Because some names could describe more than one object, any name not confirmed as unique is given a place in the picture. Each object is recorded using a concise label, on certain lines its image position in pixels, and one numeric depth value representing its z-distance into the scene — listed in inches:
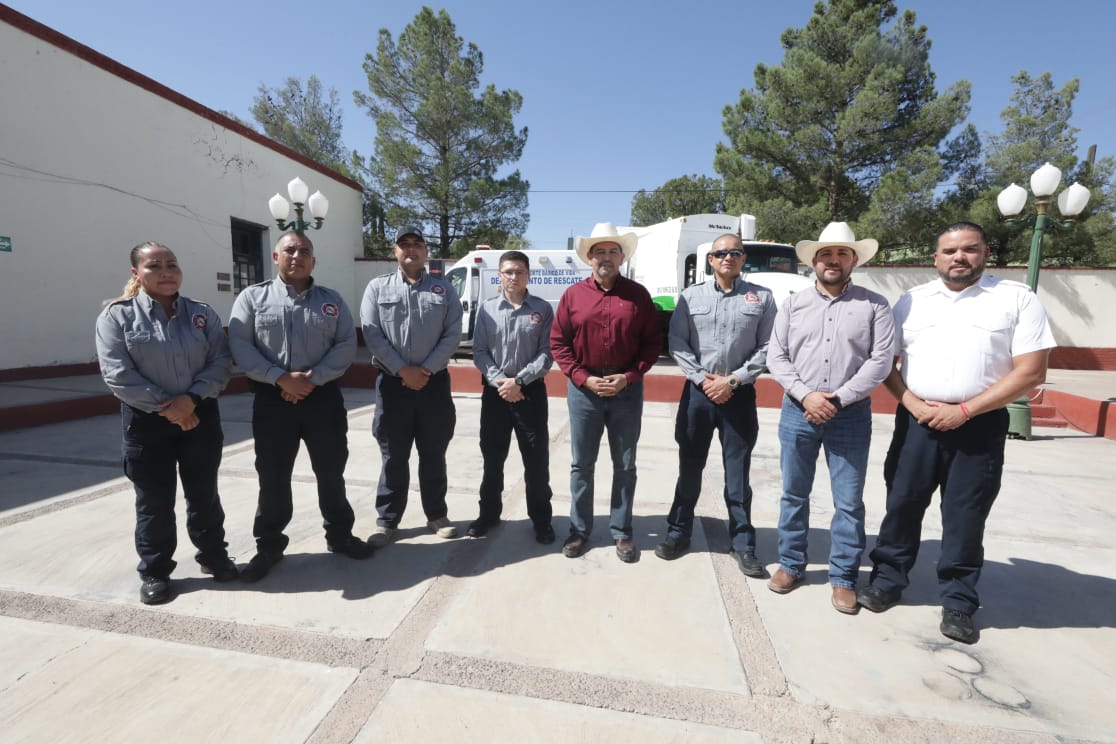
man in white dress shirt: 92.9
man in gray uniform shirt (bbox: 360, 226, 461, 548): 125.4
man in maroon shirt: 120.7
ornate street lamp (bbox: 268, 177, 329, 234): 311.9
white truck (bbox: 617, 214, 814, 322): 413.7
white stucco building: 323.3
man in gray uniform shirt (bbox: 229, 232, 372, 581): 110.6
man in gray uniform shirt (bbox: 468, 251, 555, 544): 130.0
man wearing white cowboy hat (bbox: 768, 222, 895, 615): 103.0
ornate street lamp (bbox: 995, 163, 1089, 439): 247.9
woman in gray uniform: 98.2
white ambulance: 496.1
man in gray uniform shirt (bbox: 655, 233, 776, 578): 118.1
